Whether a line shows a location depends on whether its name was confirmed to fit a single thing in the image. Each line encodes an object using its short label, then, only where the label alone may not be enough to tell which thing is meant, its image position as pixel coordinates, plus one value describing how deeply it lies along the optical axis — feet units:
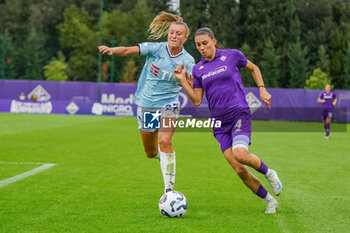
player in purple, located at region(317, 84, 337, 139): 146.72
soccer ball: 41.96
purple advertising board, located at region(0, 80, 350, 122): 232.73
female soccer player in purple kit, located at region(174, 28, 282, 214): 42.80
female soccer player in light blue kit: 48.14
